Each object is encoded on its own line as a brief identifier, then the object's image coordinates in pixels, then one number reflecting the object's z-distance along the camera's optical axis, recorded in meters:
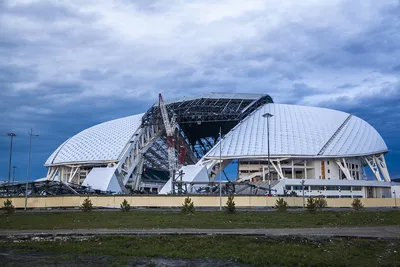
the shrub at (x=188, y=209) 40.90
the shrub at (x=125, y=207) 44.59
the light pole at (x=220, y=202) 50.66
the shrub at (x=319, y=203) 47.03
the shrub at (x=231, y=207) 39.41
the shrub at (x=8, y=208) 42.00
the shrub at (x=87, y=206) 42.53
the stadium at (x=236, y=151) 80.06
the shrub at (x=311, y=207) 39.66
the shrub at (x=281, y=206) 41.66
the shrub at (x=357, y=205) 46.50
